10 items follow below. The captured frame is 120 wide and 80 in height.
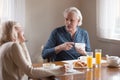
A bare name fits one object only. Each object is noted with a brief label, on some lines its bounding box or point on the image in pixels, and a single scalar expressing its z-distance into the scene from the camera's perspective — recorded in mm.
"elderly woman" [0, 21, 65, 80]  1789
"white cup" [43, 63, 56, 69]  2128
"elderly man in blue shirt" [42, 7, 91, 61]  2908
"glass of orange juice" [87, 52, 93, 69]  2260
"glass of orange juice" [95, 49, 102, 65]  2383
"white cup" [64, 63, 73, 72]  2124
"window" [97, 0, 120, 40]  3451
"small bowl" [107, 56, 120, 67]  2393
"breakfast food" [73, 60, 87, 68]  2325
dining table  1921
